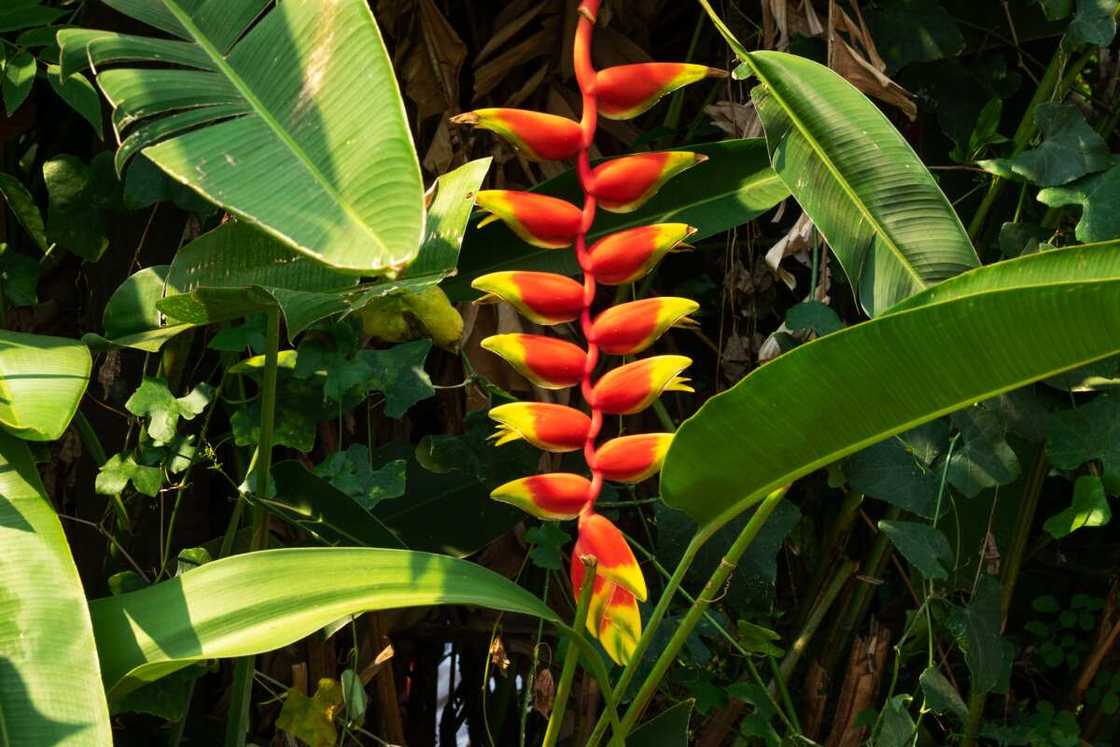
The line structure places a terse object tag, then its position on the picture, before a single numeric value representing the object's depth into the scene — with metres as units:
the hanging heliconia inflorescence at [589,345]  1.79
